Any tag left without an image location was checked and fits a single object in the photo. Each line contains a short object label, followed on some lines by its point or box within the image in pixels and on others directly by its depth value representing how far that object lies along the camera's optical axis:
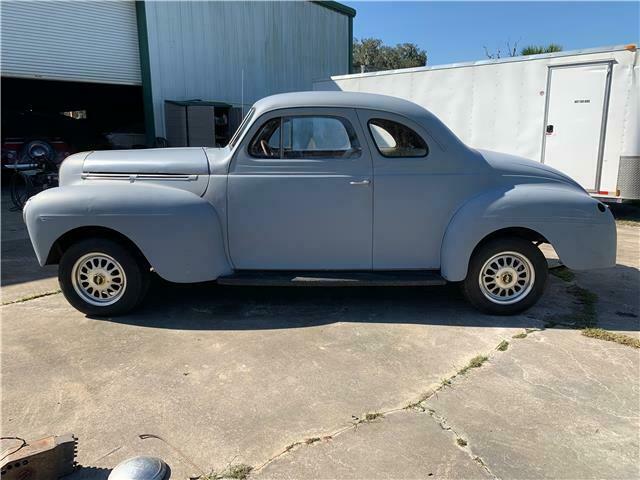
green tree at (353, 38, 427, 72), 54.06
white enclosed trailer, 8.25
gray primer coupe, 4.32
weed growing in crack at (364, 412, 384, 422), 2.97
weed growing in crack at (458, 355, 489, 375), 3.58
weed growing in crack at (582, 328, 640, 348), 4.00
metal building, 12.14
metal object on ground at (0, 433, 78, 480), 2.29
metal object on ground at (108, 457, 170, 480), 2.01
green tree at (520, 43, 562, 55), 18.96
